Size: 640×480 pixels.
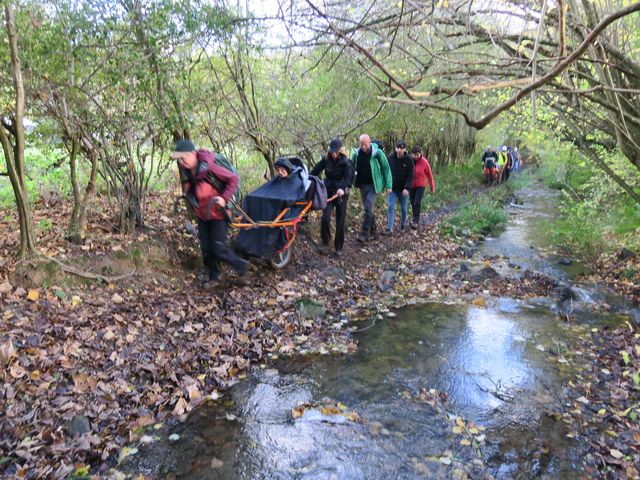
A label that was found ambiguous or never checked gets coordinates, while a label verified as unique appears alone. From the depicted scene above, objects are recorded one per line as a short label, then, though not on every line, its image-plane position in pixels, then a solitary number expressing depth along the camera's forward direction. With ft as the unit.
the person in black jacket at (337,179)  29.48
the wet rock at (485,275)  28.51
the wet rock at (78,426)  12.05
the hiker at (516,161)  126.82
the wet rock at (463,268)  30.18
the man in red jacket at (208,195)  19.80
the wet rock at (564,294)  25.18
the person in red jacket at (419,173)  38.86
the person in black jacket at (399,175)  37.27
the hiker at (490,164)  80.75
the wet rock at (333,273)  27.20
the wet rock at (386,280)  26.48
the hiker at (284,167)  24.82
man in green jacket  32.30
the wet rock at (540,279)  27.45
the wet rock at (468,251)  34.94
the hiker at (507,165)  92.96
